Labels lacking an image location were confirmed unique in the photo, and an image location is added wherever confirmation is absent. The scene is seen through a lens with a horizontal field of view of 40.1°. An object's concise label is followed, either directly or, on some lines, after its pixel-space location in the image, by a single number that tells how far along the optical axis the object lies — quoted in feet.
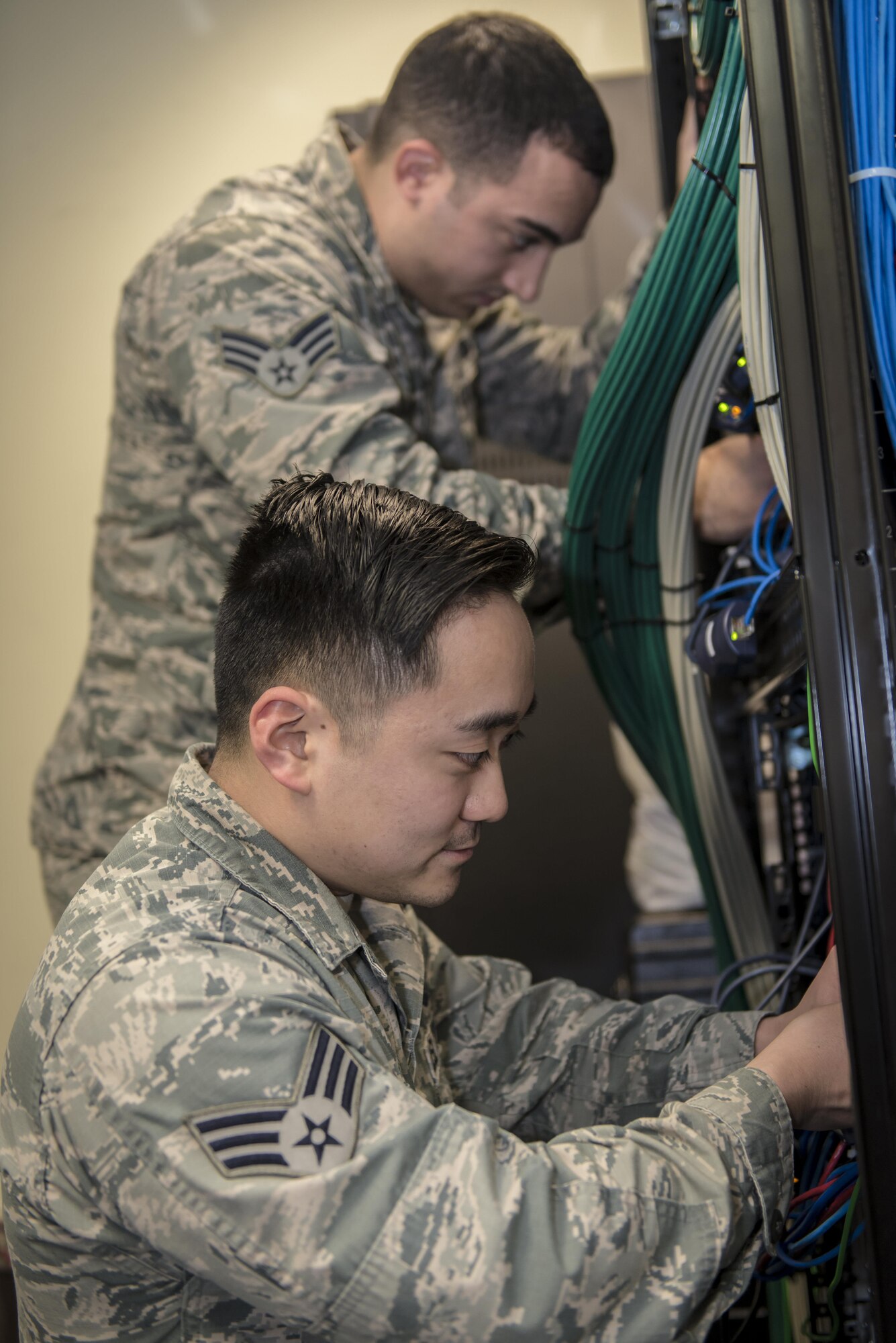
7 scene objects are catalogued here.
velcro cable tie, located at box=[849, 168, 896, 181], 3.06
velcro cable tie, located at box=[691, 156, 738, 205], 3.99
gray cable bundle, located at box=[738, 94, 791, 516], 3.44
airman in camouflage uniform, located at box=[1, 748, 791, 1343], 2.57
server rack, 2.75
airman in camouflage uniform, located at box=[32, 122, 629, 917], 5.21
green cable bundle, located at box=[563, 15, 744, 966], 4.07
